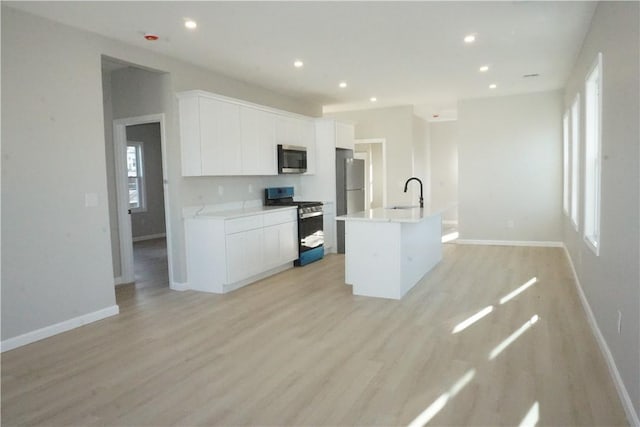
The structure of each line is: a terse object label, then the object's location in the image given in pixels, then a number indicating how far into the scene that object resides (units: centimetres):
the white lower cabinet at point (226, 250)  486
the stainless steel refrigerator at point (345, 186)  721
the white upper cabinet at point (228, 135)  487
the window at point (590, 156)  390
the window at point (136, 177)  921
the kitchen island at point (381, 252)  450
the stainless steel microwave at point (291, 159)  618
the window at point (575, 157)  490
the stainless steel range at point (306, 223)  626
